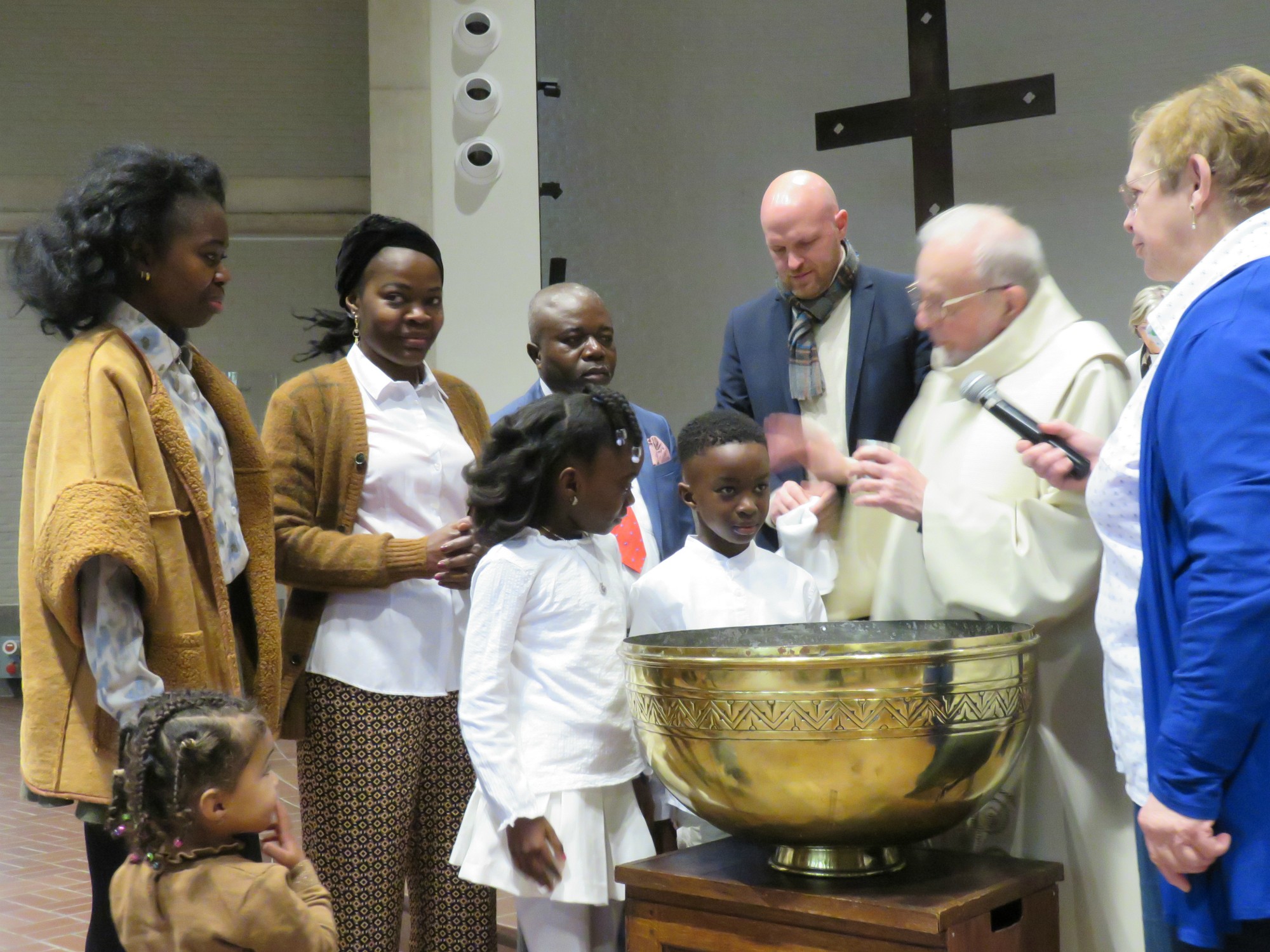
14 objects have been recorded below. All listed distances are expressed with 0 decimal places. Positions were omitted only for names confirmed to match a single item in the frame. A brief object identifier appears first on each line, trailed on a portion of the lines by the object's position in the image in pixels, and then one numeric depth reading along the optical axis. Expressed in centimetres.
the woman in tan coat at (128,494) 187
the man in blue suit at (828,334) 290
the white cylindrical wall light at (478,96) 617
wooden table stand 166
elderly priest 202
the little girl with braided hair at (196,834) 178
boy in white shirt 246
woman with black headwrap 253
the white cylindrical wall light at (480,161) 620
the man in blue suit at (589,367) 305
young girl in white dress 215
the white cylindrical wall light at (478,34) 619
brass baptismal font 168
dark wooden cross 538
